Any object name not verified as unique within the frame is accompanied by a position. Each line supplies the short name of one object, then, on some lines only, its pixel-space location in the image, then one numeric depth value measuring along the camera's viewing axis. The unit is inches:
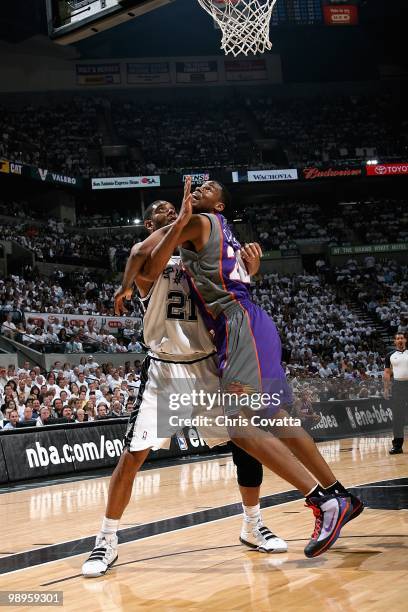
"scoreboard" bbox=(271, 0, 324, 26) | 1330.0
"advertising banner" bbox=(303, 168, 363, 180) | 1305.4
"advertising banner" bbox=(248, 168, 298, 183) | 1283.2
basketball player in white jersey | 169.3
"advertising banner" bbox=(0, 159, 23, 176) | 1090.7
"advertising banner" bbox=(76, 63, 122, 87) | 1422.2
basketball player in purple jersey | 159.9
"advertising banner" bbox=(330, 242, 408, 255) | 1268.5
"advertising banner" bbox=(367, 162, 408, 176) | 1304.1
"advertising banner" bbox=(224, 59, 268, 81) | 1478.8
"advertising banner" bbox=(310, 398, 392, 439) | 617.0
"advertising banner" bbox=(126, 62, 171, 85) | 1455.5
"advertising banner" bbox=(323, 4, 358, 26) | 1328.7
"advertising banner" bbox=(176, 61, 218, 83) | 1466.5
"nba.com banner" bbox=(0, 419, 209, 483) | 383.9
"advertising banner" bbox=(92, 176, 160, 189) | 1258.0
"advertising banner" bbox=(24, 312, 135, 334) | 740.0
